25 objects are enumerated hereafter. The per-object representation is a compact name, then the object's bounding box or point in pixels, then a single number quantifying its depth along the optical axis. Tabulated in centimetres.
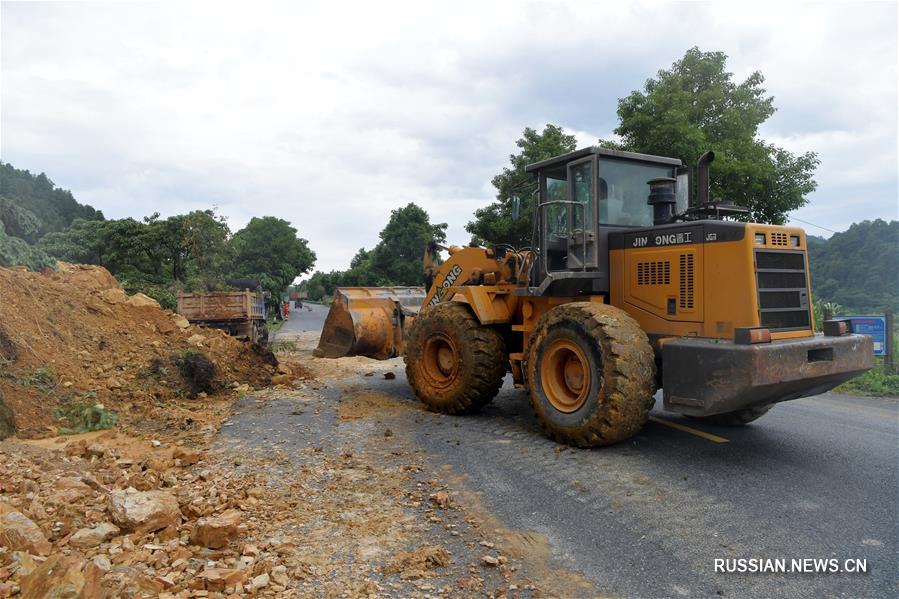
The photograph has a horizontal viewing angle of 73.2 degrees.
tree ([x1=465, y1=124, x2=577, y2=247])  2075
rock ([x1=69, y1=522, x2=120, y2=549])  368
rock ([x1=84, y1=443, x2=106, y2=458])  569
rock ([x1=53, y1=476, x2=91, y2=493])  449
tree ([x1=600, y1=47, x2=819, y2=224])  1479
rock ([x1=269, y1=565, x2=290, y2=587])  336
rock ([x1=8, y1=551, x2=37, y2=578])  325
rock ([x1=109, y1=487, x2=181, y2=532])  387
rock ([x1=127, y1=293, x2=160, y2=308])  1154
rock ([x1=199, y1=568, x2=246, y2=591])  325
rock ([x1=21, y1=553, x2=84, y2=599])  293
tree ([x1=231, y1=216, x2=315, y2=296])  4706
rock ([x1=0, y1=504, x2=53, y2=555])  351
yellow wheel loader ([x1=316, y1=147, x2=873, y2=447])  532
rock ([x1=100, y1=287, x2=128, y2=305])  1111
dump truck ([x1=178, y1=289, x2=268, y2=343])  1388
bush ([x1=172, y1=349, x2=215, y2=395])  927
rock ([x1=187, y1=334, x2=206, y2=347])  1073
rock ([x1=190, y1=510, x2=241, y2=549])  375
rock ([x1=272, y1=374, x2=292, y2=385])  1025
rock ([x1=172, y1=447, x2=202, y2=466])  551
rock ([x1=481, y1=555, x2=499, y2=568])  361
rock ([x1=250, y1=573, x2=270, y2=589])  329
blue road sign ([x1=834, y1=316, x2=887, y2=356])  1030
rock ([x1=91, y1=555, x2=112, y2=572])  331
